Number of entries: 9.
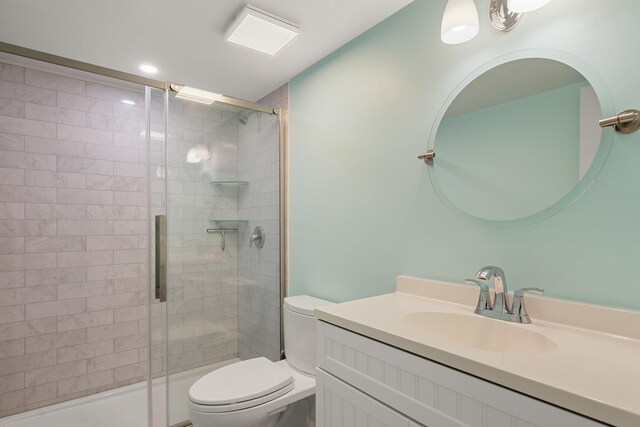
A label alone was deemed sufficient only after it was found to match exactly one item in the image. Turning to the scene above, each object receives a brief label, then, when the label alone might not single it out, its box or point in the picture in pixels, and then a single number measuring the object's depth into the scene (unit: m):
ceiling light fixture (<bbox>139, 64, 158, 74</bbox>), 2.23
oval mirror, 1.07
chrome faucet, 1.10
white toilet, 1.52
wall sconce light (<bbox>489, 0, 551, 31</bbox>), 1.11
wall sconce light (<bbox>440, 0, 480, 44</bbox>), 1.22
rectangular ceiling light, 1.67
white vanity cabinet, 0.71
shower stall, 2.01
